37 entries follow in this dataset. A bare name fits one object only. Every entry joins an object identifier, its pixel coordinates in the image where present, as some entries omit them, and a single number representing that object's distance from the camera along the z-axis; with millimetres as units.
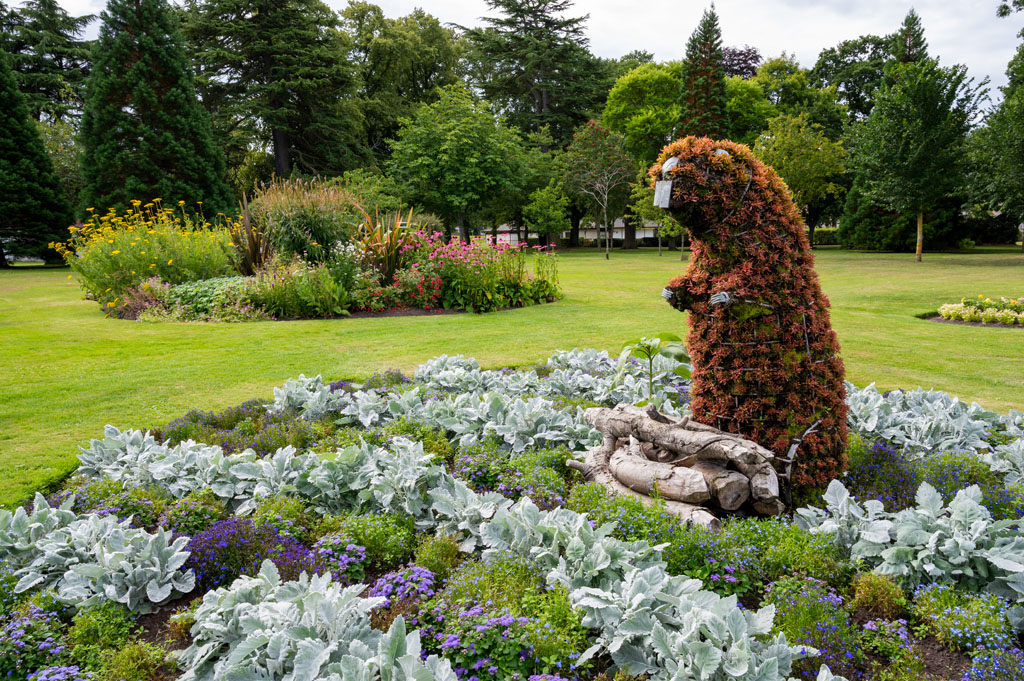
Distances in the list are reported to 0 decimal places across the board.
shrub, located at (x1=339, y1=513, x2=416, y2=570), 2807
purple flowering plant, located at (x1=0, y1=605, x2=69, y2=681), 2070
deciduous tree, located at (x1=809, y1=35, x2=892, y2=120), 42531
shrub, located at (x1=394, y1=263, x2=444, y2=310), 11281
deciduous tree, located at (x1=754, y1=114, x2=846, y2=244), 29859
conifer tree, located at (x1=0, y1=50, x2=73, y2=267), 24703
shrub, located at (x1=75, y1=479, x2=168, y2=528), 3066
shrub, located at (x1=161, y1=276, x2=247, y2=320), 10695
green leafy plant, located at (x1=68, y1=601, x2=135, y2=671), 2184
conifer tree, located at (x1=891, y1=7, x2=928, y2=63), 30547
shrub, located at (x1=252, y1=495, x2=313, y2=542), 2934
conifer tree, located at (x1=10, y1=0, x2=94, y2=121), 32156
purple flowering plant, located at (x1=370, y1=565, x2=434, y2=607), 2428
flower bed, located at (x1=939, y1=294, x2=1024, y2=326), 9859
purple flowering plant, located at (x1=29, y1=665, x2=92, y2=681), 2004
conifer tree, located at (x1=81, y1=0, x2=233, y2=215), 23734
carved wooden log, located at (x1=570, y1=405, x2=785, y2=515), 2885
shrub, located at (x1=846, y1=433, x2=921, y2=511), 3078
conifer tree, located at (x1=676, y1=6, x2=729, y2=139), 32625
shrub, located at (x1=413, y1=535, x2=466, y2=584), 2648
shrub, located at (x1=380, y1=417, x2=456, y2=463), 3986
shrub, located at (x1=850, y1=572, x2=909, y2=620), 2320
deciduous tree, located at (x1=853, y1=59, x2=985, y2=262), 23266
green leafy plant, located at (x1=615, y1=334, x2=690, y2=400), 4043
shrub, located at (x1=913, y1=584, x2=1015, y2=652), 2049
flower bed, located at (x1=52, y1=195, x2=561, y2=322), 10727
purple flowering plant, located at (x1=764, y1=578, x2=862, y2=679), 2018
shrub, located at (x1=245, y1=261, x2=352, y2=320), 10570
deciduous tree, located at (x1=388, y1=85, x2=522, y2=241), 30234
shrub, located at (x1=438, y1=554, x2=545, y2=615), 2268
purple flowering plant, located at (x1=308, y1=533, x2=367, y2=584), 2656
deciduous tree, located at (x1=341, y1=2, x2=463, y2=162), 36844
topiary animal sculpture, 2980
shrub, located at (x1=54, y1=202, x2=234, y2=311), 11766
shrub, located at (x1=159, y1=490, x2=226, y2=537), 2959
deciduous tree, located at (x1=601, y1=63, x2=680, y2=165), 37312
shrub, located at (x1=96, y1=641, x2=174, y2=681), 2068
